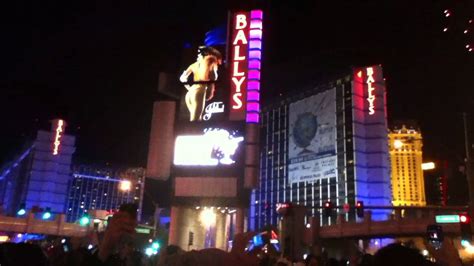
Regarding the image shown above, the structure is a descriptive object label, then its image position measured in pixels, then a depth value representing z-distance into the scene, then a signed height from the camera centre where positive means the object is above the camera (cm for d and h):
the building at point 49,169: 8219 +931
